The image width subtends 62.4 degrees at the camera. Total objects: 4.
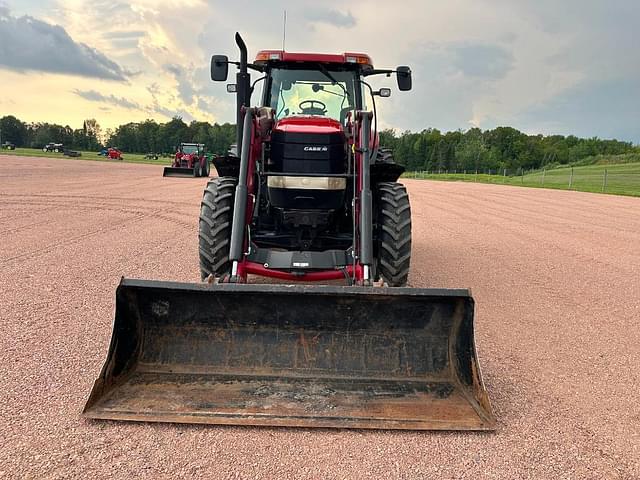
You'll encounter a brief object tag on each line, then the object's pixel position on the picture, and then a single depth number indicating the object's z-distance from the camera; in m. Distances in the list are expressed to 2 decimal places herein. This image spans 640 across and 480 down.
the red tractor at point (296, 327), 2.88
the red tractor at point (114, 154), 62.38
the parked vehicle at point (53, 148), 78.22
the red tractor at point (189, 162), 28.30
